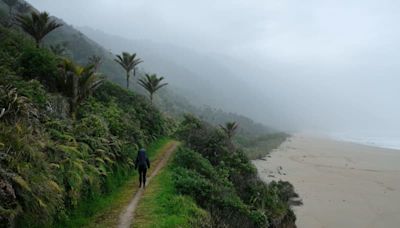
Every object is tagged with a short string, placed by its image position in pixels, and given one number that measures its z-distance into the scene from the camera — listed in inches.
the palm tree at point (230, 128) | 1673.5
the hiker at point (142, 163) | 519.2
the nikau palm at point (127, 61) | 1437.1
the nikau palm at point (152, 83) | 1424.7
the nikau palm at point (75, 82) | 625.0
